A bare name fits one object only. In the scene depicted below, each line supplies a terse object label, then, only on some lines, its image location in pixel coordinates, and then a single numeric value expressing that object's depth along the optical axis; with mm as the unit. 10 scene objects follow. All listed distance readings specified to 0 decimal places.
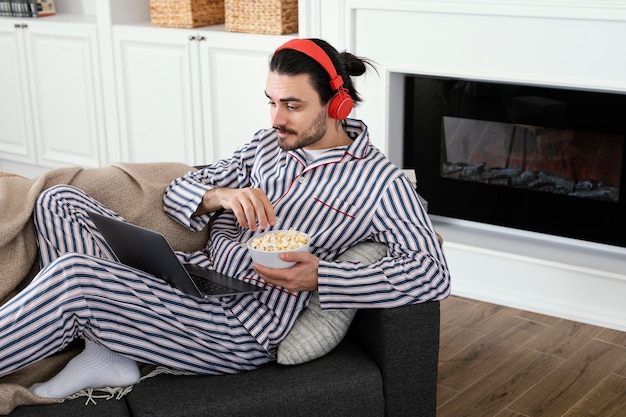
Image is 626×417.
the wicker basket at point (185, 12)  3979
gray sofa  1935
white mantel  2945
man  1975
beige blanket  2188
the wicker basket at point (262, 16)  3717
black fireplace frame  3160
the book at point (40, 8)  4574
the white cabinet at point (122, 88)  3922
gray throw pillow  2076
